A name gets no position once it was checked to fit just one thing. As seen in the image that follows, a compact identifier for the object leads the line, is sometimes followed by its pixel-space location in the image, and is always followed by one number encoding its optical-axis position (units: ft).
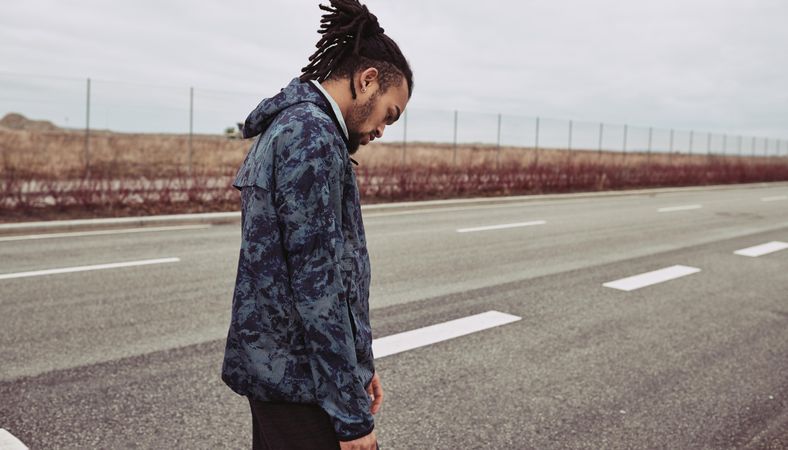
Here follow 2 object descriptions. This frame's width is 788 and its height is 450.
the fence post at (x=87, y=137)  62.16
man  5.15
